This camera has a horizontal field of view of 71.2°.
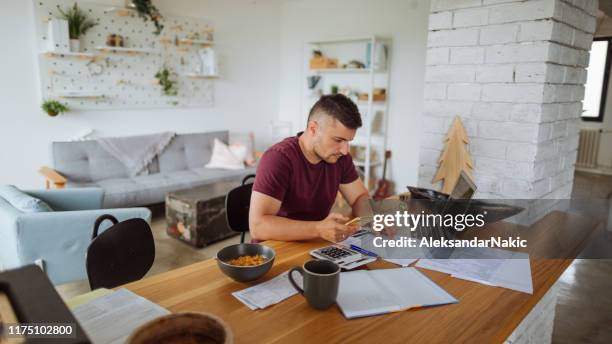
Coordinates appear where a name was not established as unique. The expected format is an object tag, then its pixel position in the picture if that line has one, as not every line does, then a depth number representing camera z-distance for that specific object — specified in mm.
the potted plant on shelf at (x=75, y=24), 3879
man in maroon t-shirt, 1462
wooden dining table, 926
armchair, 2254
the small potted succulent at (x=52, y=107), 3869
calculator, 1279
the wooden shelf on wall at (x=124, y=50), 4112
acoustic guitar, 4848
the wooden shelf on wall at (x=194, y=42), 4758
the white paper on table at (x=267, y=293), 1043
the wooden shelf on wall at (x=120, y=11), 4133
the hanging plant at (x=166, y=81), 4648
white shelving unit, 4777
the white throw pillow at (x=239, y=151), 4863
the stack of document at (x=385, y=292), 1029
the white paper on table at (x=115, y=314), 875
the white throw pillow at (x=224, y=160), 4754
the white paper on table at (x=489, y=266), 1204
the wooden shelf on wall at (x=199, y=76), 4863
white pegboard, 3924
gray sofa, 3836
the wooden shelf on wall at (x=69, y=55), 3807
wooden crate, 3416
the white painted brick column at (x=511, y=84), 1714
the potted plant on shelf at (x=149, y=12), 4270
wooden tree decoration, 1943
